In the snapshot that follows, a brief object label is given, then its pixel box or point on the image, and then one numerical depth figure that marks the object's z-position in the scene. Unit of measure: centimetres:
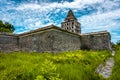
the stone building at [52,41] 741
